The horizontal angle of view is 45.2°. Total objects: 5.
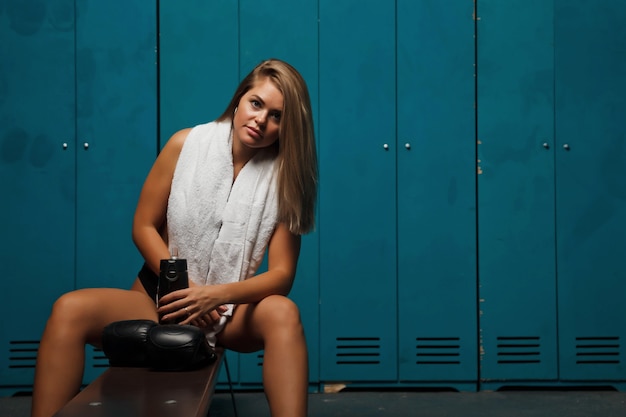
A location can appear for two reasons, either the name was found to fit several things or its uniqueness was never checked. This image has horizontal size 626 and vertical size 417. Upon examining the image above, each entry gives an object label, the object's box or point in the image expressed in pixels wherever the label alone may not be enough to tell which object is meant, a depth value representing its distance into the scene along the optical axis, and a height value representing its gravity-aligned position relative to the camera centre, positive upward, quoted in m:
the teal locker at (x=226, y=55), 3.03 +0.64
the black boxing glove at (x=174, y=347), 1.41 -0.25
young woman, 1.71 +0.01
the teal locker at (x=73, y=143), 2.98 +0.28
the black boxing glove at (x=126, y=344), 1.44 -0.25
